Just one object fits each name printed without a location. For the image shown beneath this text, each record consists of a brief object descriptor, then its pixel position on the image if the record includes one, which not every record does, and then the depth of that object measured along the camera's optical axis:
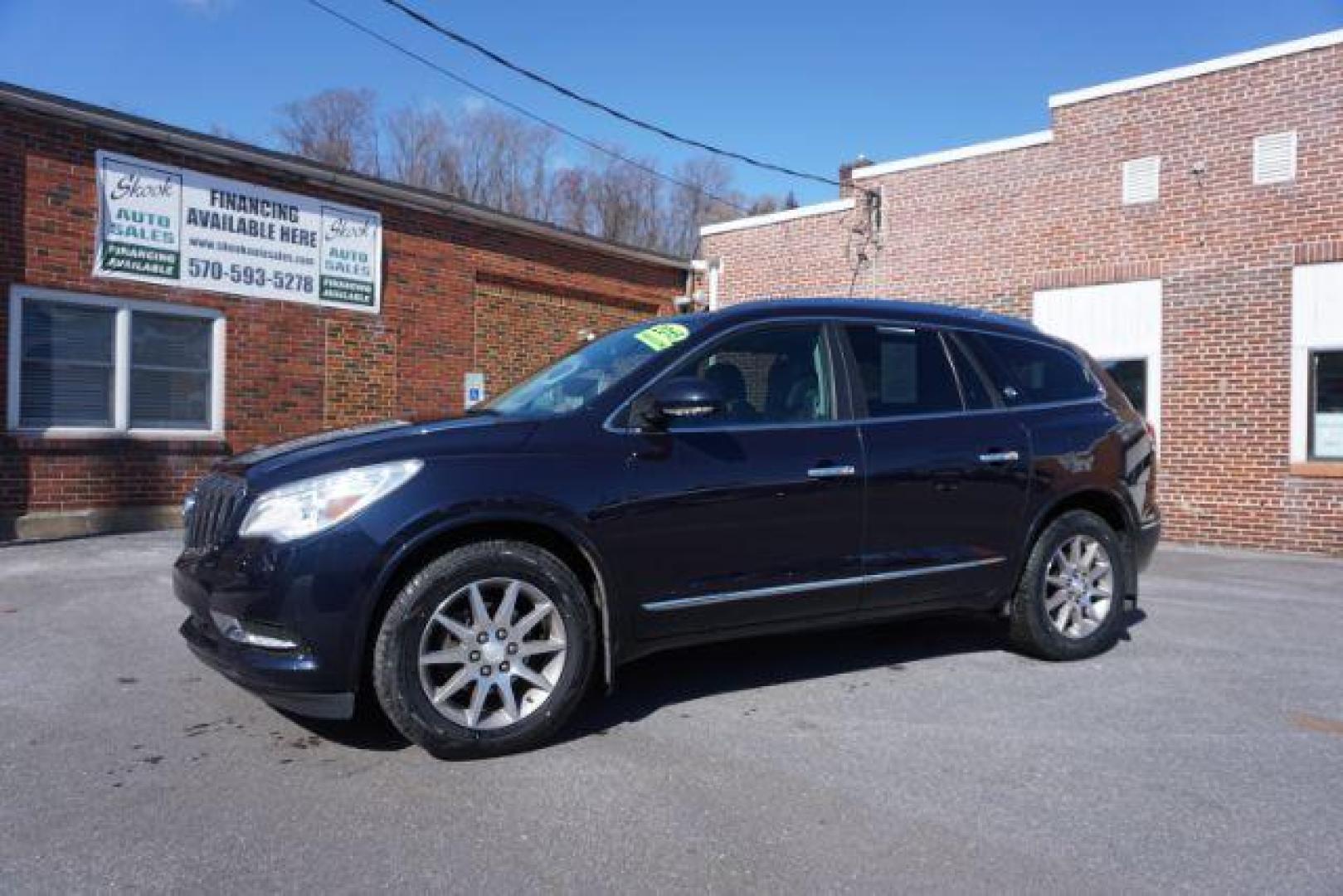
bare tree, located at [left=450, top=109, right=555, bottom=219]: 34.72
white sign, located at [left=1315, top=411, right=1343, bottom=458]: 10.43
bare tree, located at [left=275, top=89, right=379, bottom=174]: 30.62
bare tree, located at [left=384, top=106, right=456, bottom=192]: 33.75
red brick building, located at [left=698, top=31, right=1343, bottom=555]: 10.42
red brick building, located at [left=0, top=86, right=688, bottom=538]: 9.59
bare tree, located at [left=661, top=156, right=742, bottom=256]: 38.68
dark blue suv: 3.50
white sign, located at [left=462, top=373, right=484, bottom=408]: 12.51
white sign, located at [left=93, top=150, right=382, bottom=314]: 10.11
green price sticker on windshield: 4.34
